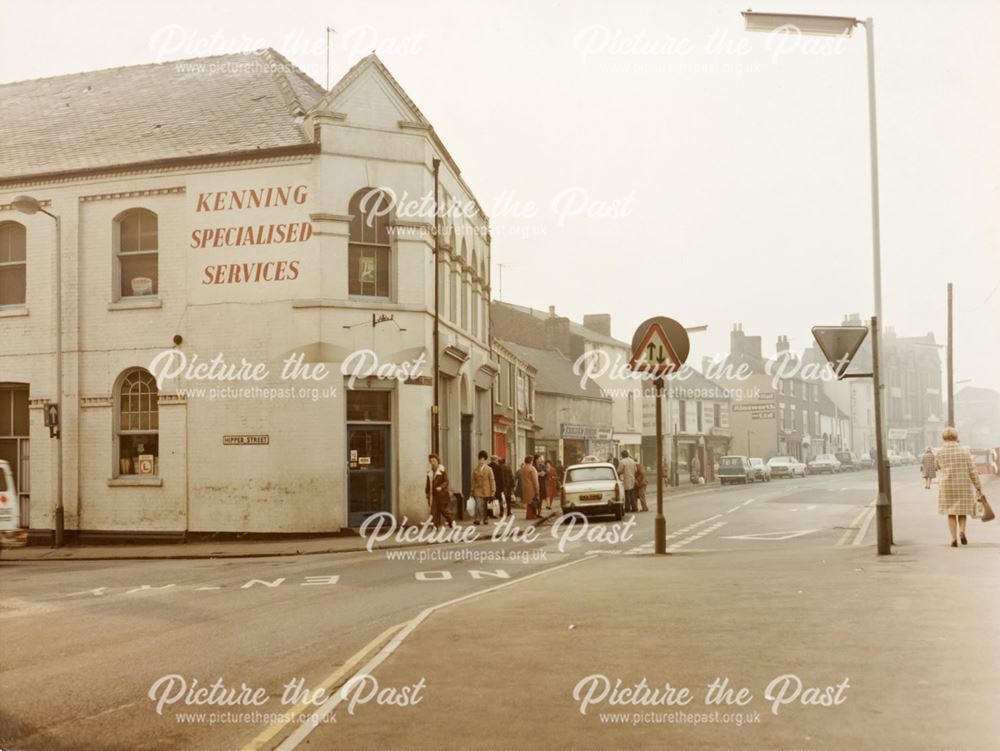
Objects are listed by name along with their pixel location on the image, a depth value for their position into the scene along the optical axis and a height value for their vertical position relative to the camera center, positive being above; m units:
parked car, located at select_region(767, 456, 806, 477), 73.75 -4.50
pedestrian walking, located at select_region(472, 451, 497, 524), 27.02 -2.09
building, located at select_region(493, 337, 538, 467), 42.09 -0.11
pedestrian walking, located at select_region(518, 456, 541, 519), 29.95 -2.22
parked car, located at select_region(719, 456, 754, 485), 63.06 -4.06
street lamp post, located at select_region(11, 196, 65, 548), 24.47 +0.14
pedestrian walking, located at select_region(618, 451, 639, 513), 33.91 -2.20
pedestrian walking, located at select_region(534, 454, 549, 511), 32.53 -2.26
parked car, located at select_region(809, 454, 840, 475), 84.50 -5.05
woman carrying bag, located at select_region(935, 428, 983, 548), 14.64 -1.10
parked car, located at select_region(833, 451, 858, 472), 94.81 -5.41
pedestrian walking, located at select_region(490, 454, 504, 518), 29.50 -2.03
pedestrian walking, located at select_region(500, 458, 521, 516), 29.88 -2.22
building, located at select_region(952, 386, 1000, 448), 63.12 -1.12
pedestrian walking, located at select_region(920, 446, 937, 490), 42.08 -2.71
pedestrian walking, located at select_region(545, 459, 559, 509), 33.09 -2.50
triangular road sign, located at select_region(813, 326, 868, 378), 14.70 +0.83
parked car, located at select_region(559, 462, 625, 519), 28.61 -2.43
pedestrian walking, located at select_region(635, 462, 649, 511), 34.44 -2.68
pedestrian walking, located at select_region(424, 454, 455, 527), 24.00 -2.01
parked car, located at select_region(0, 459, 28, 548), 19.70 -2.02
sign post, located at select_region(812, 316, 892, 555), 14.62 +0.68
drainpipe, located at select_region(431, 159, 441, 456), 26.69 +2.19
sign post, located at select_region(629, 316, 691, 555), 14.95 +0.78
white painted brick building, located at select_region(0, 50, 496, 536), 24.95 +2.17
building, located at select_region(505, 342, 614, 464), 60.11 -0.57
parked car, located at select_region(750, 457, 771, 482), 67.31 -4.39
